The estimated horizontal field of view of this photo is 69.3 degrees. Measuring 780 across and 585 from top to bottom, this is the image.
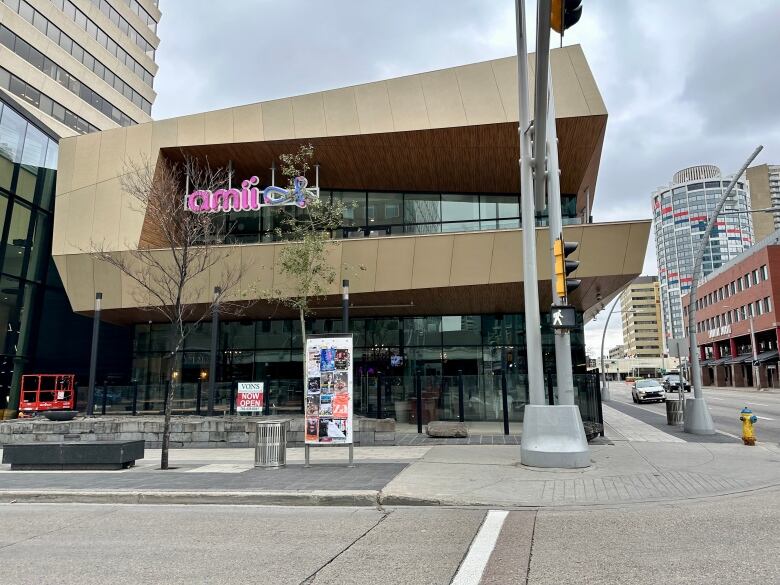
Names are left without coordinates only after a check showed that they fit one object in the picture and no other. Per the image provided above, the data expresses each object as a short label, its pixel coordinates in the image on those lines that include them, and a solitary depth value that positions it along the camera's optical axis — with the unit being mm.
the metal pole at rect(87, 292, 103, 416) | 18098
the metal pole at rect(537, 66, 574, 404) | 11125
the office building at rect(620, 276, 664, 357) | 172000
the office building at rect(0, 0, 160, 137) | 40156
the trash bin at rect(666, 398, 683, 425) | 19547
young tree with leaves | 17531
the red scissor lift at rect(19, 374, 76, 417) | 25219
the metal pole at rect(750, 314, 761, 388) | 60438
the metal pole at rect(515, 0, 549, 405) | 11172
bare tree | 18875
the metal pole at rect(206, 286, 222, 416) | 17203
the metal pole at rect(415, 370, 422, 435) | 16797
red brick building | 58969
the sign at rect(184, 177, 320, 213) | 20062
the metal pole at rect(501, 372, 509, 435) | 16206
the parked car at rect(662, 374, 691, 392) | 49719
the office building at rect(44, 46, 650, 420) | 18391
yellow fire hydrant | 13521
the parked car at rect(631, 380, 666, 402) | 36469
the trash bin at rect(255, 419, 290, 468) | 11531
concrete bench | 11719
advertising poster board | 11484
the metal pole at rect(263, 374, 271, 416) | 17953
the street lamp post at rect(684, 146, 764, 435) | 16109
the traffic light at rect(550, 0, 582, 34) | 6289
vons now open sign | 17250
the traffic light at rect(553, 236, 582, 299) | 10836
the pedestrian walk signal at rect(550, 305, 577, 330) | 10555
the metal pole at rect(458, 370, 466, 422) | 17578
